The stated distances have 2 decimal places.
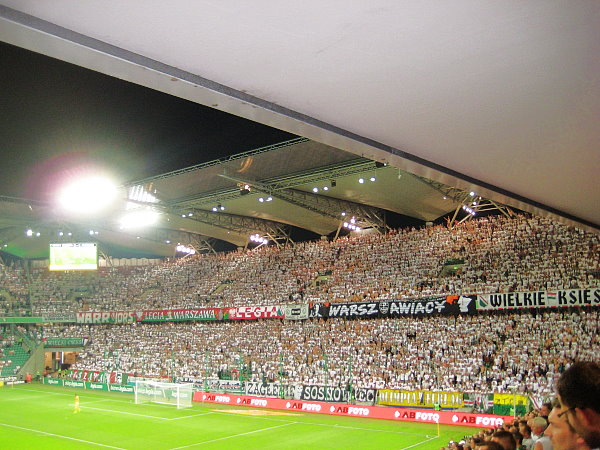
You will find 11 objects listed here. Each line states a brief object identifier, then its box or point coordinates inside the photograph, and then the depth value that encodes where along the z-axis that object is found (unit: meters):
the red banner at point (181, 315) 44.50
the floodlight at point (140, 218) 41.41
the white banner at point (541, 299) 26.88
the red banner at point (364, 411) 24.31
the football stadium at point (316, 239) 5.35
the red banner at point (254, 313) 40.41
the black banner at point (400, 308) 31.36
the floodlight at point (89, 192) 34.69
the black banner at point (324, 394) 31.00
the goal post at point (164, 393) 33.53
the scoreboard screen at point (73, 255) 46.88
